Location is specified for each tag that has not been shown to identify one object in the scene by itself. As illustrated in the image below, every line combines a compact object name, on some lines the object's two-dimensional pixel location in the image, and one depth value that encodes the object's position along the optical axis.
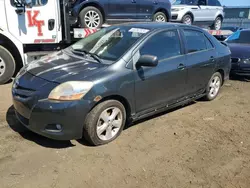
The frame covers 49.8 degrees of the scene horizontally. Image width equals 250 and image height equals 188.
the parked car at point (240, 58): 7.23
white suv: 10.51
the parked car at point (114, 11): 7.22
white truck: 6.10
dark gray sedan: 3.27
